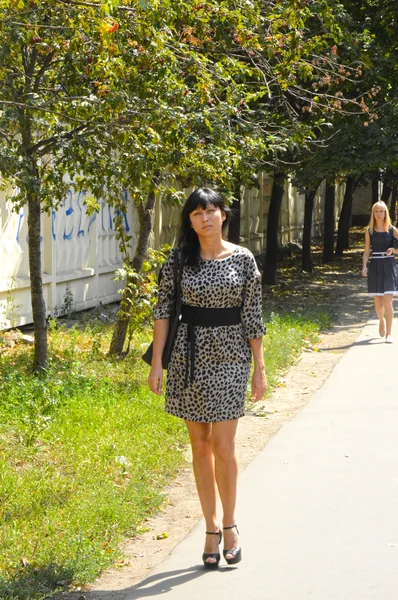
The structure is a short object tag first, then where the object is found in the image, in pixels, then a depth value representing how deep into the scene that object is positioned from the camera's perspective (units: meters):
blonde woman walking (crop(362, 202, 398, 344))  13.29
